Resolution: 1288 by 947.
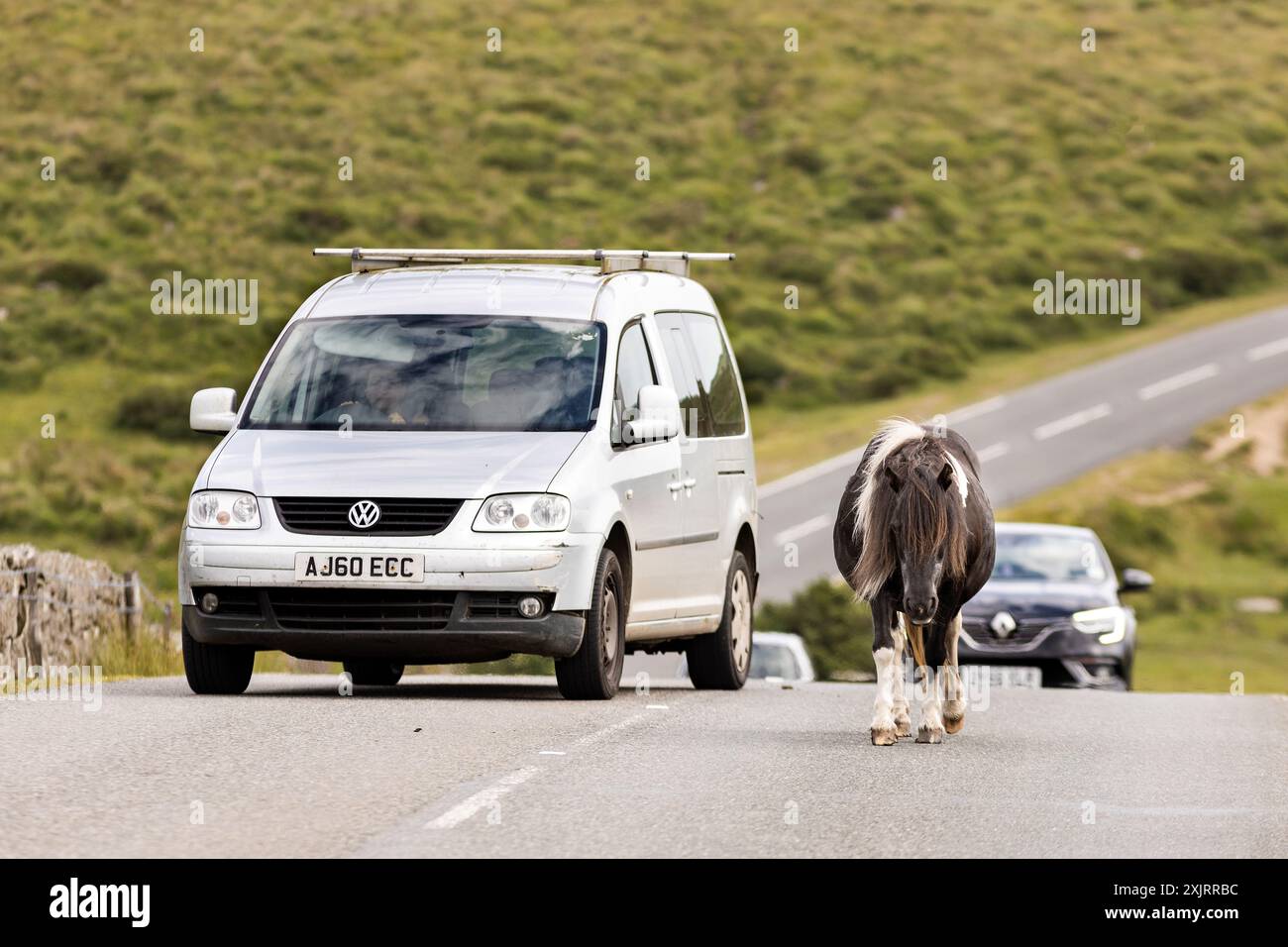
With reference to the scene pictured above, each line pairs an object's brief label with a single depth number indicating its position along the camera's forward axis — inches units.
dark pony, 450.3
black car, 775.1
